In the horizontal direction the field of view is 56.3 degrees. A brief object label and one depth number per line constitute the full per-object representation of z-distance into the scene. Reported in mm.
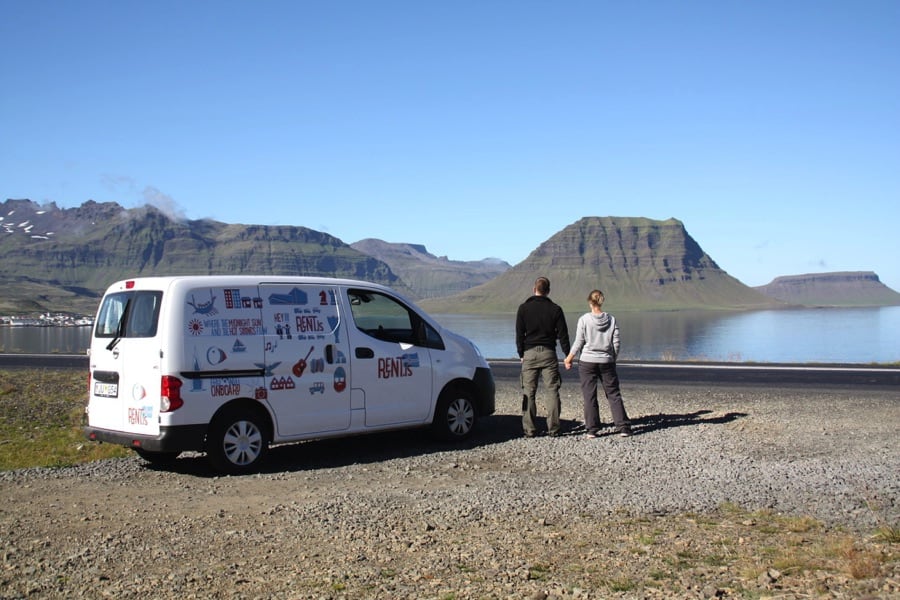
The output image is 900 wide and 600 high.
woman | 11094
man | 11094
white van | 8656
